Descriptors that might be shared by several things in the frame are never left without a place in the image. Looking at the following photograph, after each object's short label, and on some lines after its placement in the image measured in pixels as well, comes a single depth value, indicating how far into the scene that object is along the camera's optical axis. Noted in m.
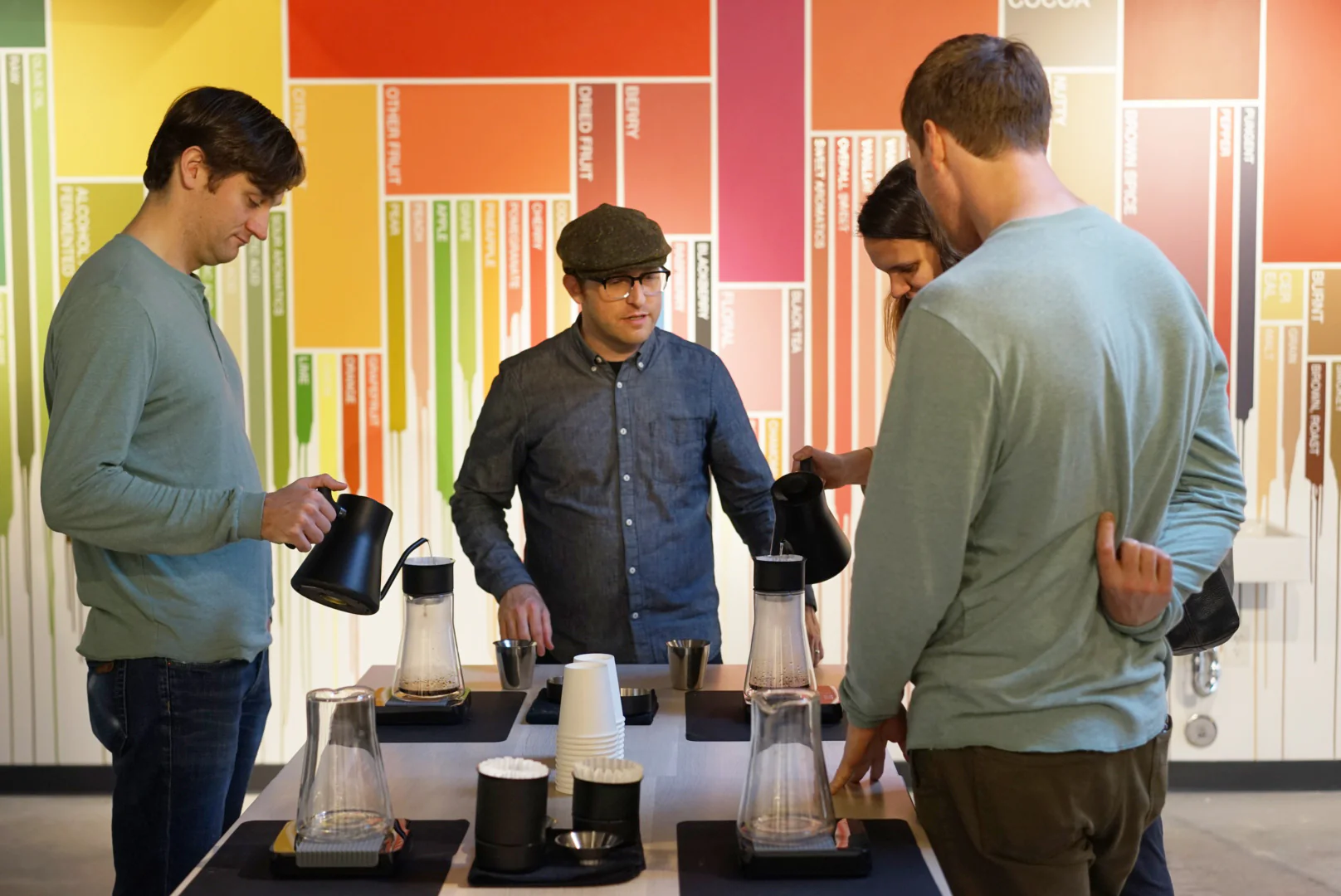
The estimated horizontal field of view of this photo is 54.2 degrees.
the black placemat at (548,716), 1.98
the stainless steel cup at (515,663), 2.18
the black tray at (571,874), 1.38
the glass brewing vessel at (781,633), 1.92
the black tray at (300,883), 1.37
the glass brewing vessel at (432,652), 1.98
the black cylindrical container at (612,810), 1.45
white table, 1.50
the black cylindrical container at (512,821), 1.38
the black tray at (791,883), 1.37
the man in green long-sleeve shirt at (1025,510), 1.36
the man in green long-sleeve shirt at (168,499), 2.00
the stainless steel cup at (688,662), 2.17
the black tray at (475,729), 1.91
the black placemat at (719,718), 1.92
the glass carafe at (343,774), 1.41
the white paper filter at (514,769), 1.39
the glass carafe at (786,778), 1.40
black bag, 2.06
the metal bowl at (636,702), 1.99
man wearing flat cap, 2.59
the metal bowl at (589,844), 1.41
